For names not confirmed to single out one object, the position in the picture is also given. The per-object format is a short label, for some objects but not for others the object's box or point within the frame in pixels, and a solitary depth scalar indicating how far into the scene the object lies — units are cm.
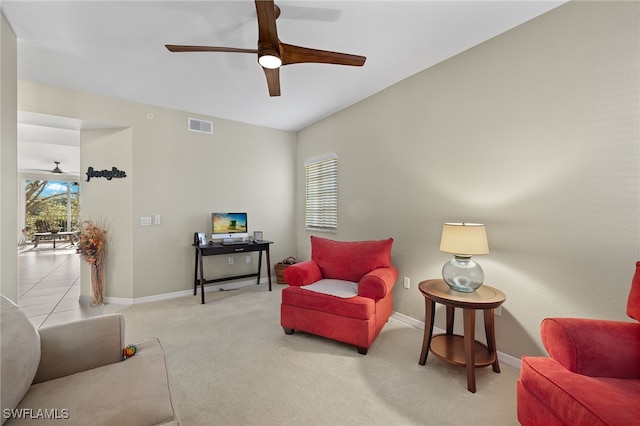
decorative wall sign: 366
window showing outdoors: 909
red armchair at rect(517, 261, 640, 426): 113
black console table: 369
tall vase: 356
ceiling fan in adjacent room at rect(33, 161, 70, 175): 789
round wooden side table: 190
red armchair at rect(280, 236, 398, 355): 239
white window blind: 417
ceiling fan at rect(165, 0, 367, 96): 160
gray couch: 98
